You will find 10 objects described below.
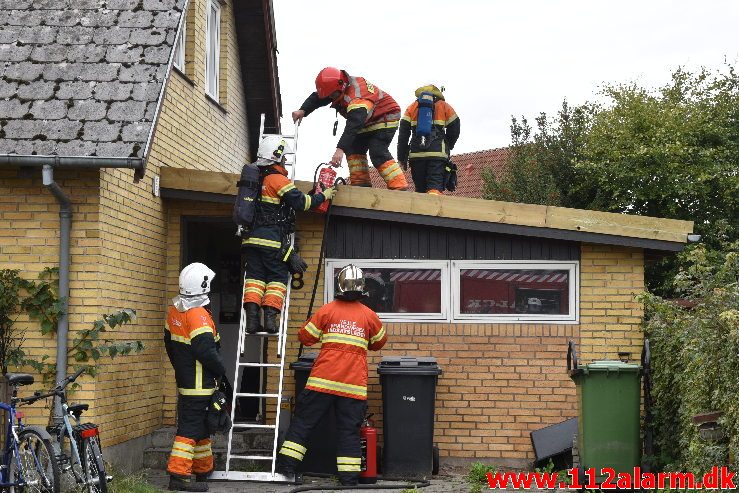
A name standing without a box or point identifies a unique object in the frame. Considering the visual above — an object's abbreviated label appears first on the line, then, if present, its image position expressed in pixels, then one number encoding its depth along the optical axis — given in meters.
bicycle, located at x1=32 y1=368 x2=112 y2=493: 8.59
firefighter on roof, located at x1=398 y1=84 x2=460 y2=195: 13.23
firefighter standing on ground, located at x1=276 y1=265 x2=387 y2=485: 10.42
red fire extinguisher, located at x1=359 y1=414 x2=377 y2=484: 10.63
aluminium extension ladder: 10.59
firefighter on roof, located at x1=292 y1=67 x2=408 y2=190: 12.40
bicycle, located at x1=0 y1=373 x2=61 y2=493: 8.54
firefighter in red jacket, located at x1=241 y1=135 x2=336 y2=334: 11.09
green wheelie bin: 9.68
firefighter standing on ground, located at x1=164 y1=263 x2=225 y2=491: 10.03
